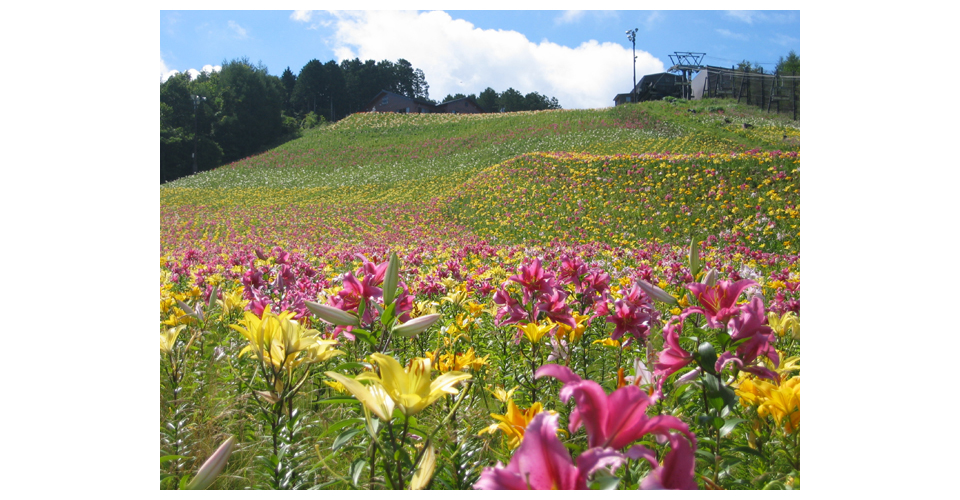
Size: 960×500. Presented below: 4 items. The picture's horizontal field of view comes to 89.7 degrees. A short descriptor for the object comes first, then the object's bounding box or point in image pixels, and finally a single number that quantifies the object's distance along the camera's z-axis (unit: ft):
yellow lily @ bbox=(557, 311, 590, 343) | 4.07
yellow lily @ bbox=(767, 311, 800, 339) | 4.69
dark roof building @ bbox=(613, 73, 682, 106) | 93.86
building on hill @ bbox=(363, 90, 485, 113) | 139.23
